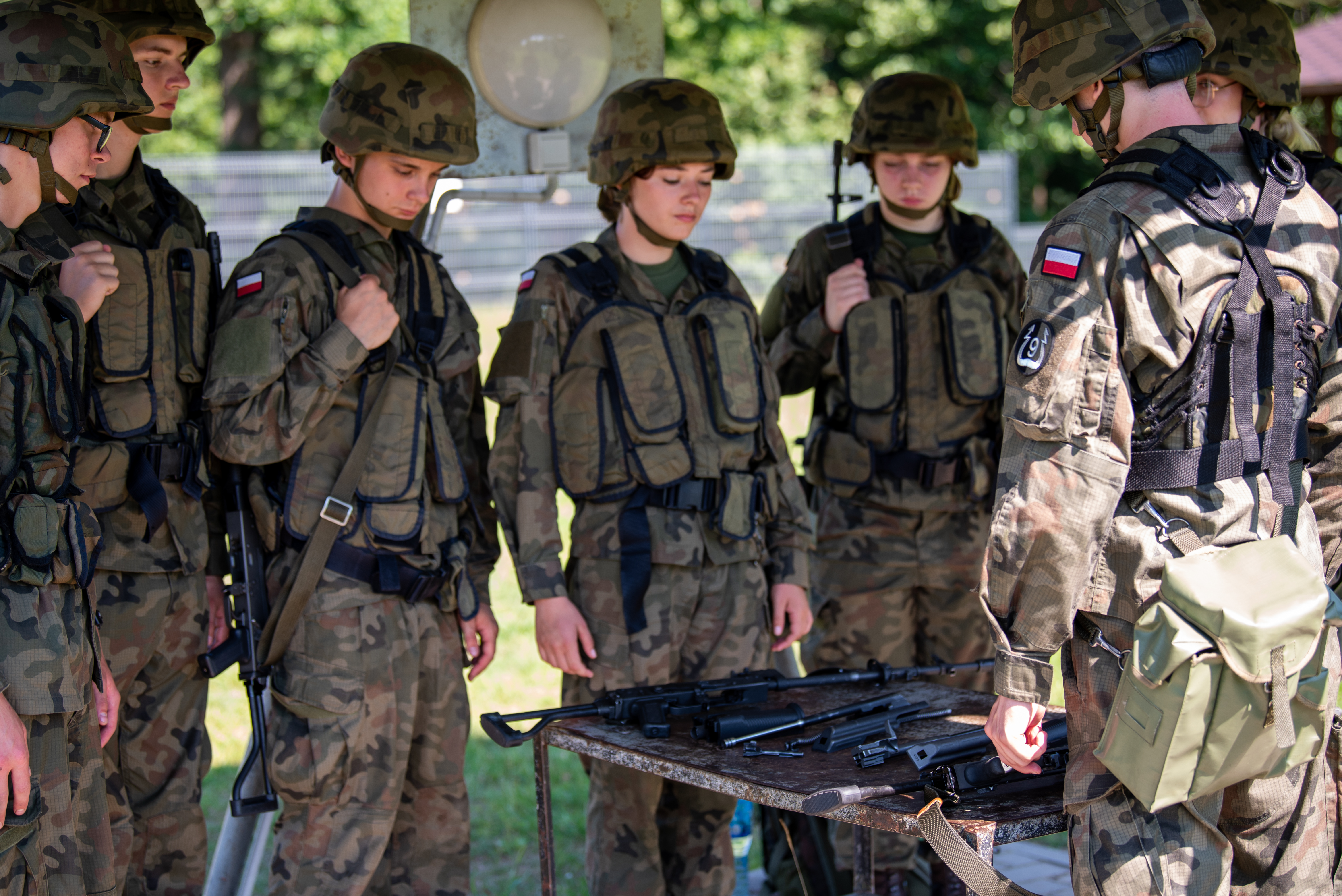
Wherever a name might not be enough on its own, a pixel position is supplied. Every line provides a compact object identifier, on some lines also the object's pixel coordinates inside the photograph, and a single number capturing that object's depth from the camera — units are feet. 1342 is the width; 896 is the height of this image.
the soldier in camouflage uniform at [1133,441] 15.25
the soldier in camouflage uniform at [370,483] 21.75
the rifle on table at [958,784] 16.55
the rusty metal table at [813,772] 16.20
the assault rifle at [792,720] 19.53
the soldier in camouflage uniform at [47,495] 16.14
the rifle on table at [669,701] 19.98
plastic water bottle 26.61
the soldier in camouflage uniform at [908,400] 27.58
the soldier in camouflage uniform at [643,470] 23.53
